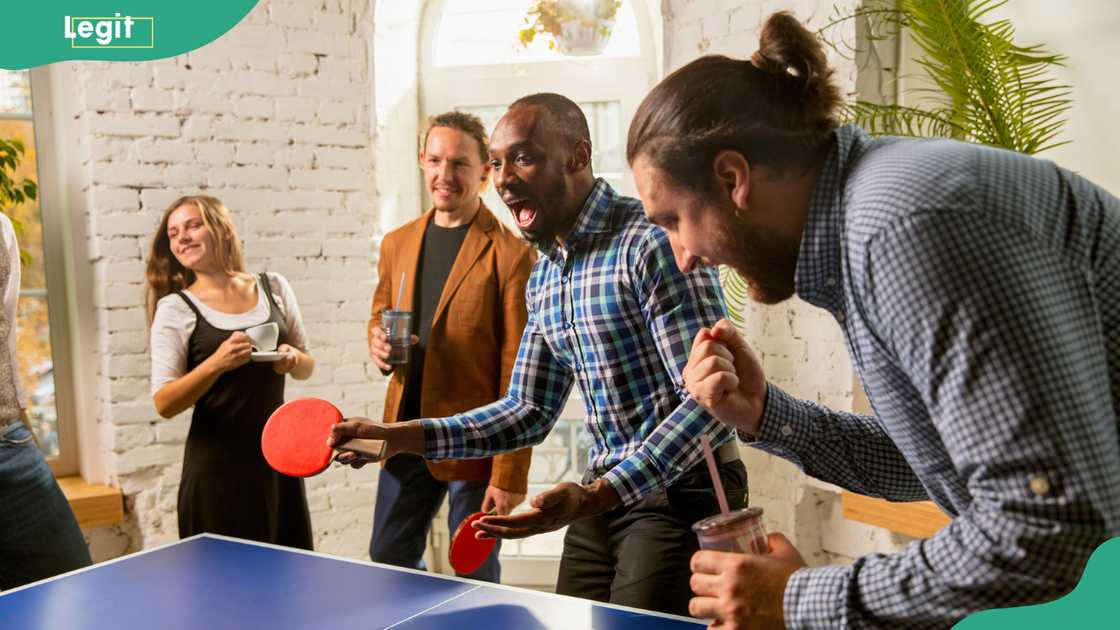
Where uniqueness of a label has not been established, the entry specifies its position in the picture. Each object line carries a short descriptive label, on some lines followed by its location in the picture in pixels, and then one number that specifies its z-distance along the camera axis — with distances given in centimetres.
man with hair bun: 93
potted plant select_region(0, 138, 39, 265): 362
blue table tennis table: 167
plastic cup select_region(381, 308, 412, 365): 294
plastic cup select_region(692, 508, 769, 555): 123
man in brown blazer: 306
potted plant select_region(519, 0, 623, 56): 431
